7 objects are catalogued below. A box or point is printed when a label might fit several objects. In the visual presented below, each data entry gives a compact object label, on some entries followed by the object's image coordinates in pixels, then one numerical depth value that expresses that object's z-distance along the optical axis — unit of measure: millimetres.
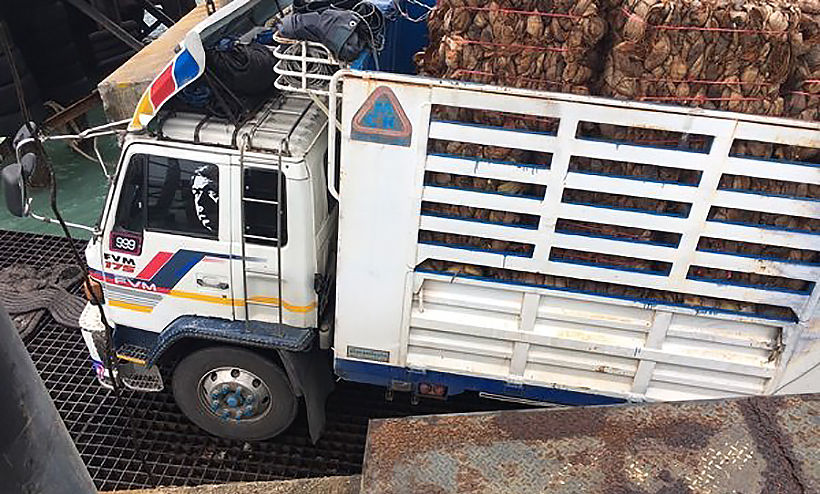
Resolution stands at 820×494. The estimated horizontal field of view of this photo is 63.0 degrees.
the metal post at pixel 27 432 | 1186
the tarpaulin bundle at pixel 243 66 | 3820
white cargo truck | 3328
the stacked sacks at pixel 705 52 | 3100
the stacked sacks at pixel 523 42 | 3229
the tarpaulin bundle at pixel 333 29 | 3496
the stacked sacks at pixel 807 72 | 3203
